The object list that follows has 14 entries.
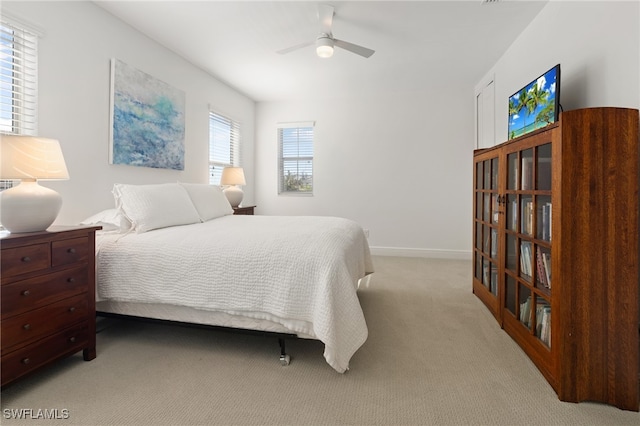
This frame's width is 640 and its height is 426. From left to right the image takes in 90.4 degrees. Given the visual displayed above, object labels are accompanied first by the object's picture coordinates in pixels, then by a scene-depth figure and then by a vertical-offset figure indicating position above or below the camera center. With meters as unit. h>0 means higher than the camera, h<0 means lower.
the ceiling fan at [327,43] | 2.72 +1.50
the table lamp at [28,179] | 1.56 +0.17
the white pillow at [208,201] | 3.01 +0.12
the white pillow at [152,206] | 2.31 +0.04
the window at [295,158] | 5.37 +0.95
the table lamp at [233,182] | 4.19 +0.41
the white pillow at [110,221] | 2.31 -0.07
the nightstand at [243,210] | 4.19 +0.04
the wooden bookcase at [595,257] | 1.44 -0.19
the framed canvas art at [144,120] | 2.78 +0.89
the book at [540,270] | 1.76 -0.31
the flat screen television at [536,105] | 2.15 +0.86
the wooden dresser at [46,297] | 1.47 -0.45
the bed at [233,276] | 1.70 -0.37
